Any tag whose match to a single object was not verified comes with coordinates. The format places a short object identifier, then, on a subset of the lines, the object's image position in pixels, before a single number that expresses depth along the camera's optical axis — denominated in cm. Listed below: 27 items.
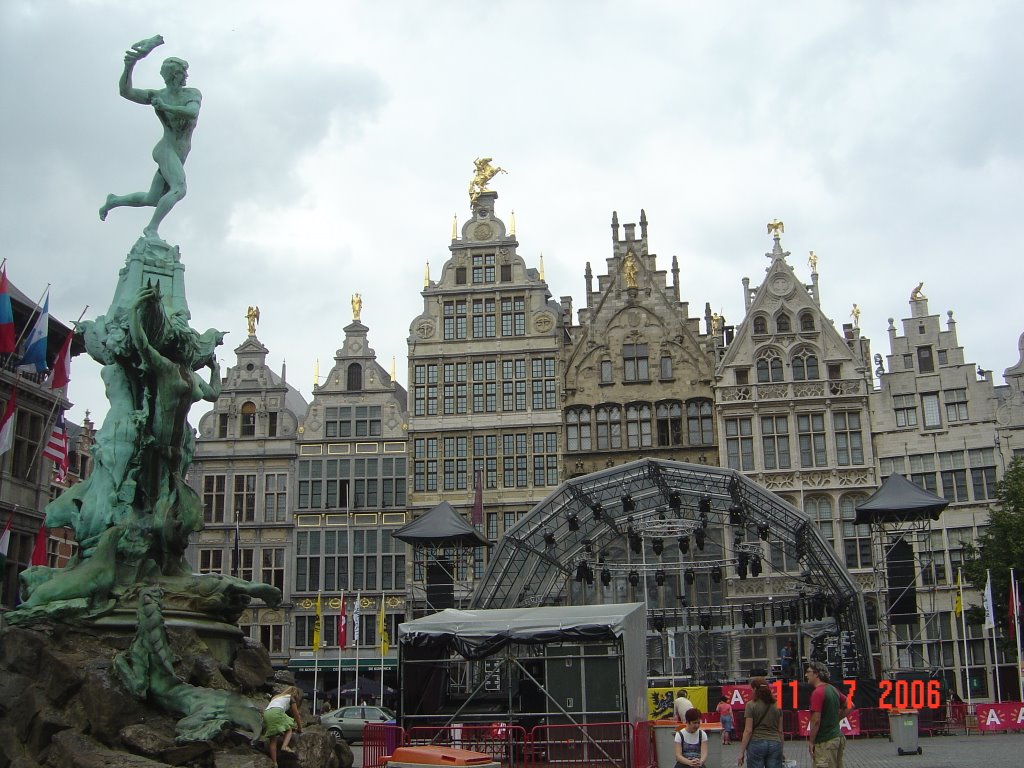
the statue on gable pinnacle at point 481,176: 4541
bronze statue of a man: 1992
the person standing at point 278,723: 1466
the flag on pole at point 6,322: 2914
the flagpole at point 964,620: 3629
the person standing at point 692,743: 1241
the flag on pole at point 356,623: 3841
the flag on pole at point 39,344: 3066
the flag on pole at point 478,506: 3922
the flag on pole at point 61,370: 3147
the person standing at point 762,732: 1179
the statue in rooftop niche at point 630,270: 4391
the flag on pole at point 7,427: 2953
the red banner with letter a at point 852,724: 2695
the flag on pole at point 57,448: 3070
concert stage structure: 2948
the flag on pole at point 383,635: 3869
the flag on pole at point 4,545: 3102
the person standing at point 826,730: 1195
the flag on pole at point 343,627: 3734
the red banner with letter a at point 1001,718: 2809
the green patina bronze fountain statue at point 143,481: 1669
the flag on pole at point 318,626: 3875
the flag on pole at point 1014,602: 3219
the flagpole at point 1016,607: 3216
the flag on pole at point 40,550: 3186
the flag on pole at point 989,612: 3234
